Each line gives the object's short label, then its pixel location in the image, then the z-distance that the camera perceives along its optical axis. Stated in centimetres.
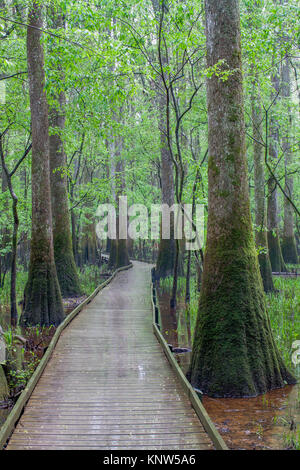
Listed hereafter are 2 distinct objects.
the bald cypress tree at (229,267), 626
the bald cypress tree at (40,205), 1064
